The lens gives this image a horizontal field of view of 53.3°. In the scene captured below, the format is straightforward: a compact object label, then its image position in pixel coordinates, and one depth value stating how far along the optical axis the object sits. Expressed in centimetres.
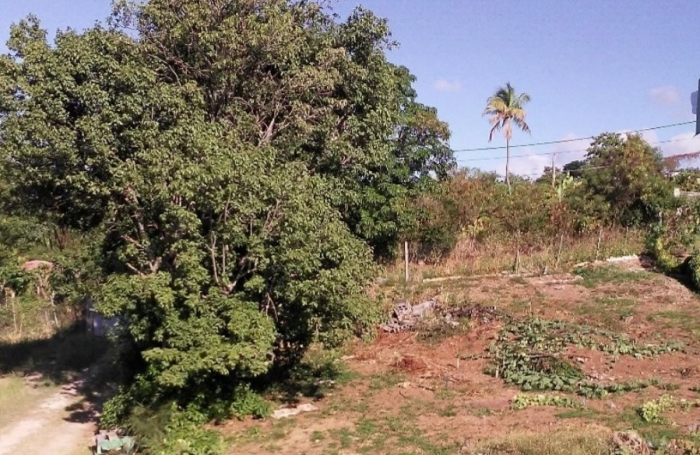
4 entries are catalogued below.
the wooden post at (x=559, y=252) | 2150
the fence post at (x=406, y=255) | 2036
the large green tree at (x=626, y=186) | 2298
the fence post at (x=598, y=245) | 2196
